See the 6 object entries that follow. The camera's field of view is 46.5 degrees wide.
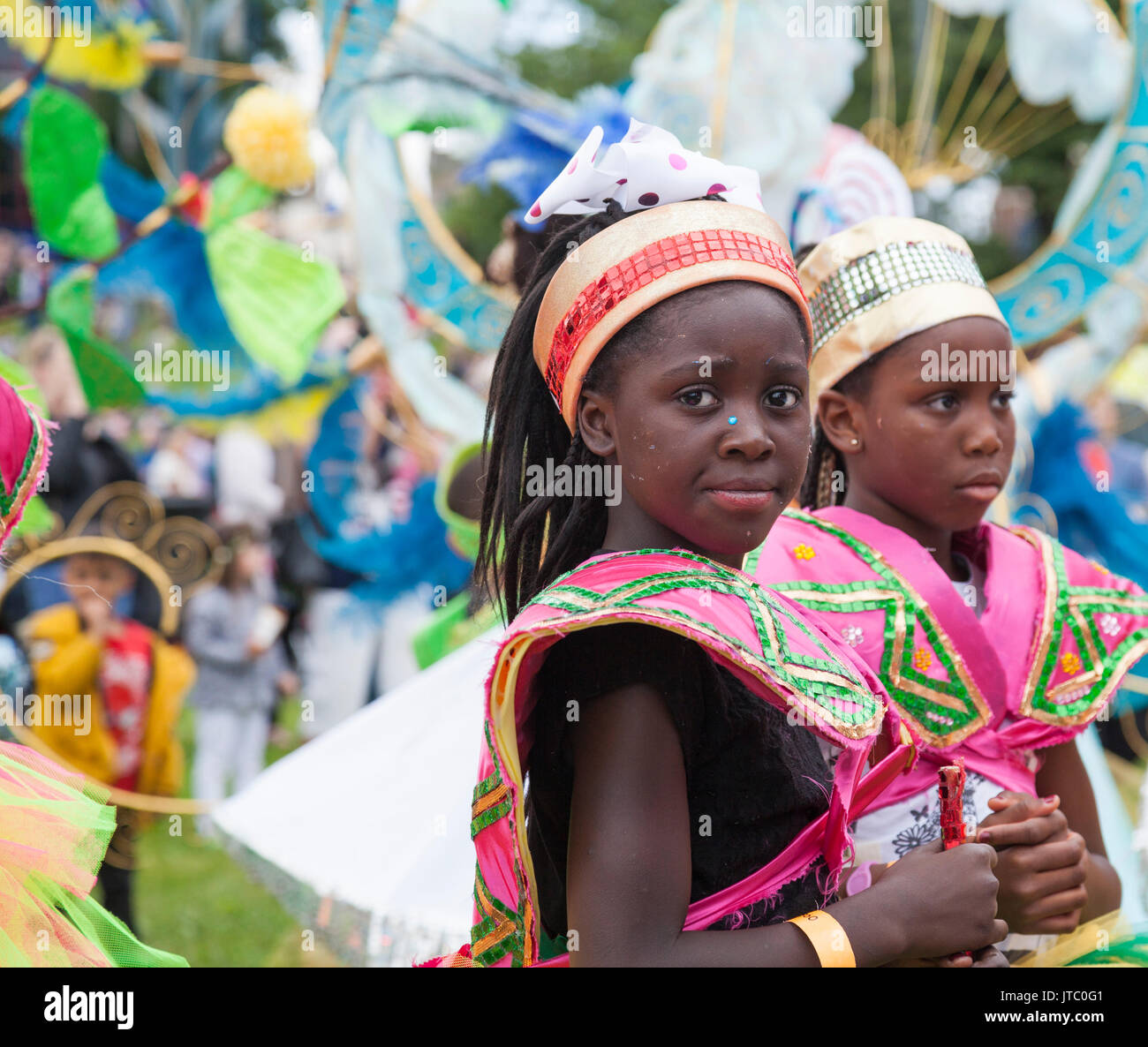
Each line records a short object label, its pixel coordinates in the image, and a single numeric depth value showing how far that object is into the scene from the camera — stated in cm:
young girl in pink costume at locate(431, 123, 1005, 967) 143
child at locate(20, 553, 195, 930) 497
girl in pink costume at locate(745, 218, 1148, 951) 204
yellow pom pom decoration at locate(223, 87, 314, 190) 468
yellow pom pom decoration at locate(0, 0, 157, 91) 527
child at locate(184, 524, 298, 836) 598
